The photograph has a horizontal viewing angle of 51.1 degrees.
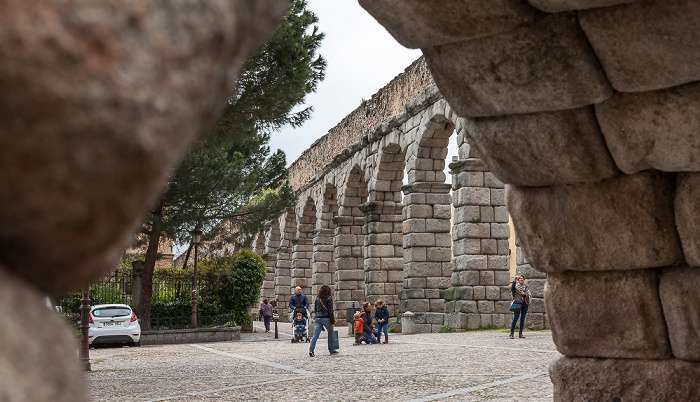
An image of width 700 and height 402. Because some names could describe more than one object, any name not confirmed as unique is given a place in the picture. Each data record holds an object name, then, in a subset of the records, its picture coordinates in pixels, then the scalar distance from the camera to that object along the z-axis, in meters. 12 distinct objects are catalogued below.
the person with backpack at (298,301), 14.42
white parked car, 17.02
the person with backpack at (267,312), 22.56
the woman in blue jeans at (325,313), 11.77
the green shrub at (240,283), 21.91
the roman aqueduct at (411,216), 15.73
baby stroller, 15.74
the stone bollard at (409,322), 17.08
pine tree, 10.40
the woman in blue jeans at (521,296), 13.14
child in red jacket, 14.17
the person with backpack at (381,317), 14.21
